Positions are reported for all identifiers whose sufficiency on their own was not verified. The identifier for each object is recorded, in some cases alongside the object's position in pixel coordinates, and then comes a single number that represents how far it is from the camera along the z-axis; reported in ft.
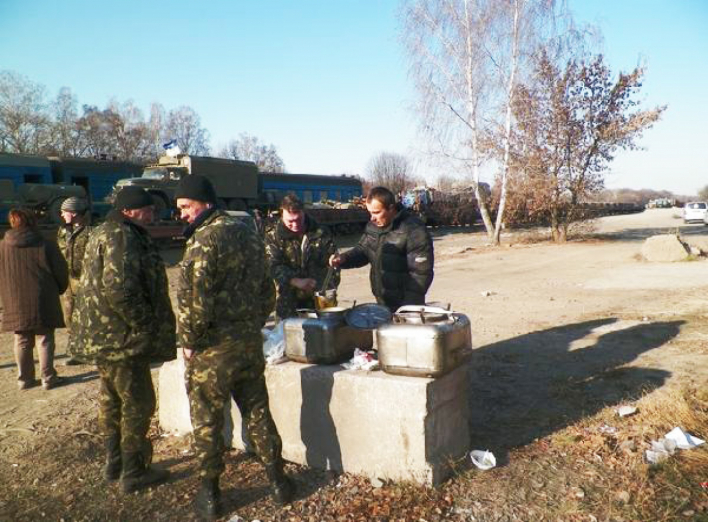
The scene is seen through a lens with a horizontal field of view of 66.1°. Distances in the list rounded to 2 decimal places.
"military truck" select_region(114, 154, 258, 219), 58.95
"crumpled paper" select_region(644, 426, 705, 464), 10.35
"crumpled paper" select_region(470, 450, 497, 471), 10.25
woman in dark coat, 15.60
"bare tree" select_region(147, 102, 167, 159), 170.71
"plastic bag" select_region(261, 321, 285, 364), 11.34
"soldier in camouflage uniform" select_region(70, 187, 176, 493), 9.23
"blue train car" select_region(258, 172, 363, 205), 80.53
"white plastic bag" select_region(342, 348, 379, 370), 10.46
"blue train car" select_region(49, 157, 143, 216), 62.28
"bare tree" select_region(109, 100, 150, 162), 163.02
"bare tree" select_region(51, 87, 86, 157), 145.38
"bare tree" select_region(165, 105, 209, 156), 183.21
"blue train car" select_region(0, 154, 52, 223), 51.42
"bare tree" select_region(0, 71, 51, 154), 134.41
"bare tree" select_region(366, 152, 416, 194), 178.68
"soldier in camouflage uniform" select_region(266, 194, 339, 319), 13.07
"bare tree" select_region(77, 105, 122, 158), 159.02
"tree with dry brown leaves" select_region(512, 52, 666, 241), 59.31
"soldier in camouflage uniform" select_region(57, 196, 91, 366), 16.10
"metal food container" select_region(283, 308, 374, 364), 10.72
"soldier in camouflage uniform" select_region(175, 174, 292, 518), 8.58
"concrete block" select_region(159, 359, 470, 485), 9.54
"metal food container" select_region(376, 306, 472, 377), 9.34
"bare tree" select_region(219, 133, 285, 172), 212.02
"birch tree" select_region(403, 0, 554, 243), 59.31
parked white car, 95.96
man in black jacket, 11.96
